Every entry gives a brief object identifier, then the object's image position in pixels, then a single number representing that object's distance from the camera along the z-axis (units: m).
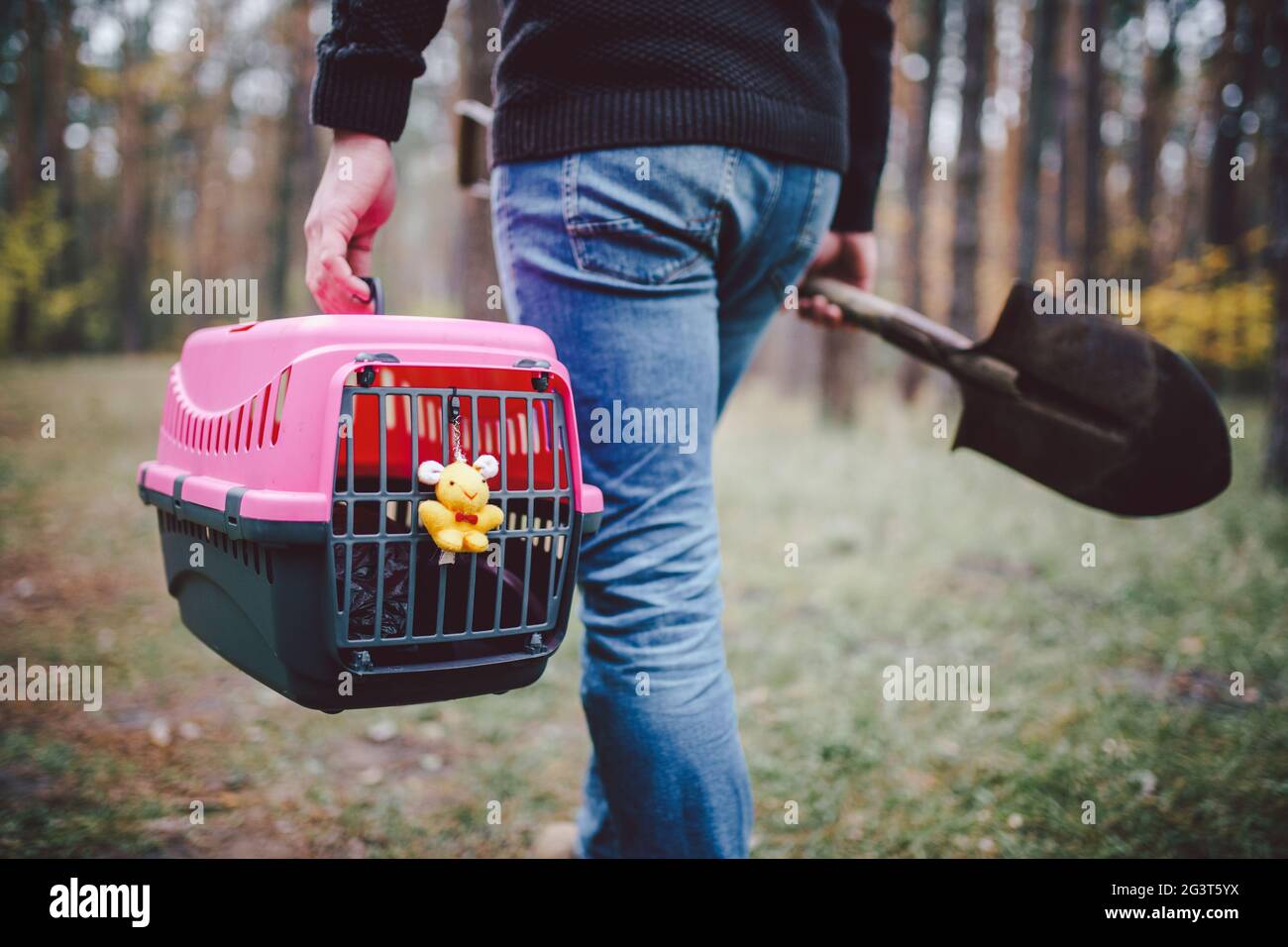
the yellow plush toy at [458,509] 0.92
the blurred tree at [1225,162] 10.48
